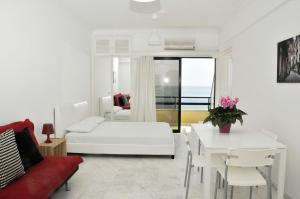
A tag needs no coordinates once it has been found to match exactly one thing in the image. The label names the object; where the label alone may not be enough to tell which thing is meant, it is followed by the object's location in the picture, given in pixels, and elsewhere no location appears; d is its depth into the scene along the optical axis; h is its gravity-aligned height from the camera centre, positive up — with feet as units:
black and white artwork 8.05 +0.96
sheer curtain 19.92 -0.60
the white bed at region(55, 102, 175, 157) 13.25 -3.40
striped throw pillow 6.69 -2.38
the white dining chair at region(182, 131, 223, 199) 8.42 -2.92
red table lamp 11.18 -2.27
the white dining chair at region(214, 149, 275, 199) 6.55 -2.29
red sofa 6.42 -3.09
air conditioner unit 19.21 +3.48
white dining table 7.24 -1.95
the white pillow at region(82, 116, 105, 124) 16.16 -2.61
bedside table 10.74 -3.17
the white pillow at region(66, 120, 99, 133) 13.83 -2.73
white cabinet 19.83 +3.43
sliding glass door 20.40 -0.50
